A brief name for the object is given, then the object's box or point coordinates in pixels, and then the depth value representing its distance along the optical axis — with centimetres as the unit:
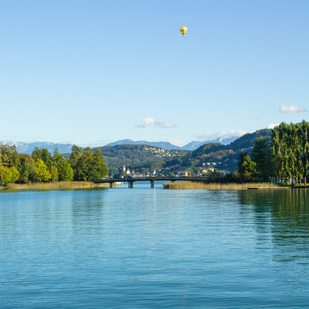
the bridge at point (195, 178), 17532
